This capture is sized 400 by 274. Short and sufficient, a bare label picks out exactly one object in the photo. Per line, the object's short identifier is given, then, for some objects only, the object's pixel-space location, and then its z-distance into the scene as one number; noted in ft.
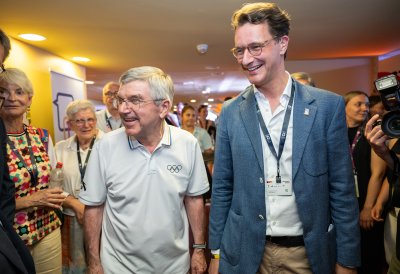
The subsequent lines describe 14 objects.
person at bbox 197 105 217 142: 23.78
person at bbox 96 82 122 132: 11.22
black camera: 4.43
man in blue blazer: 4.37
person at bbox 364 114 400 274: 4.79
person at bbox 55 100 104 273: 8.38
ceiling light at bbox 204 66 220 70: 23.74
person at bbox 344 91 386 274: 8.36
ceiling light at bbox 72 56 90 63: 17.98
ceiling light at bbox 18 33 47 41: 12.76
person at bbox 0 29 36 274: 3.78
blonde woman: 6.15
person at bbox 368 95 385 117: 10.63
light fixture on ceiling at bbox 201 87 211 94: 42.93
